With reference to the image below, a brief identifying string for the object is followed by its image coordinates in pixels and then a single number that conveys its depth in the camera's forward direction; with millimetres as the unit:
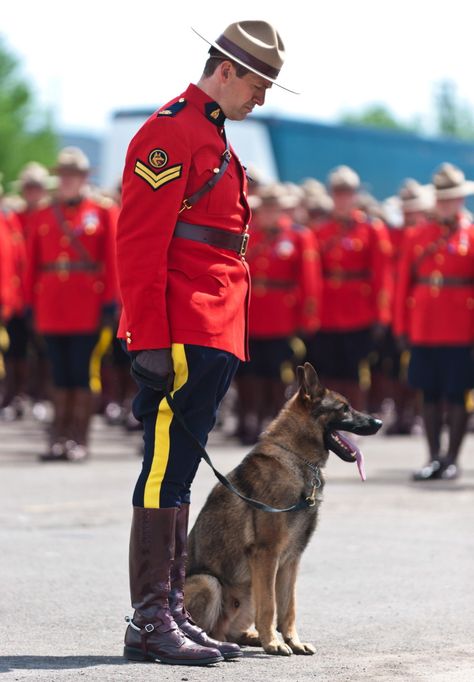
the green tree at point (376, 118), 122488
